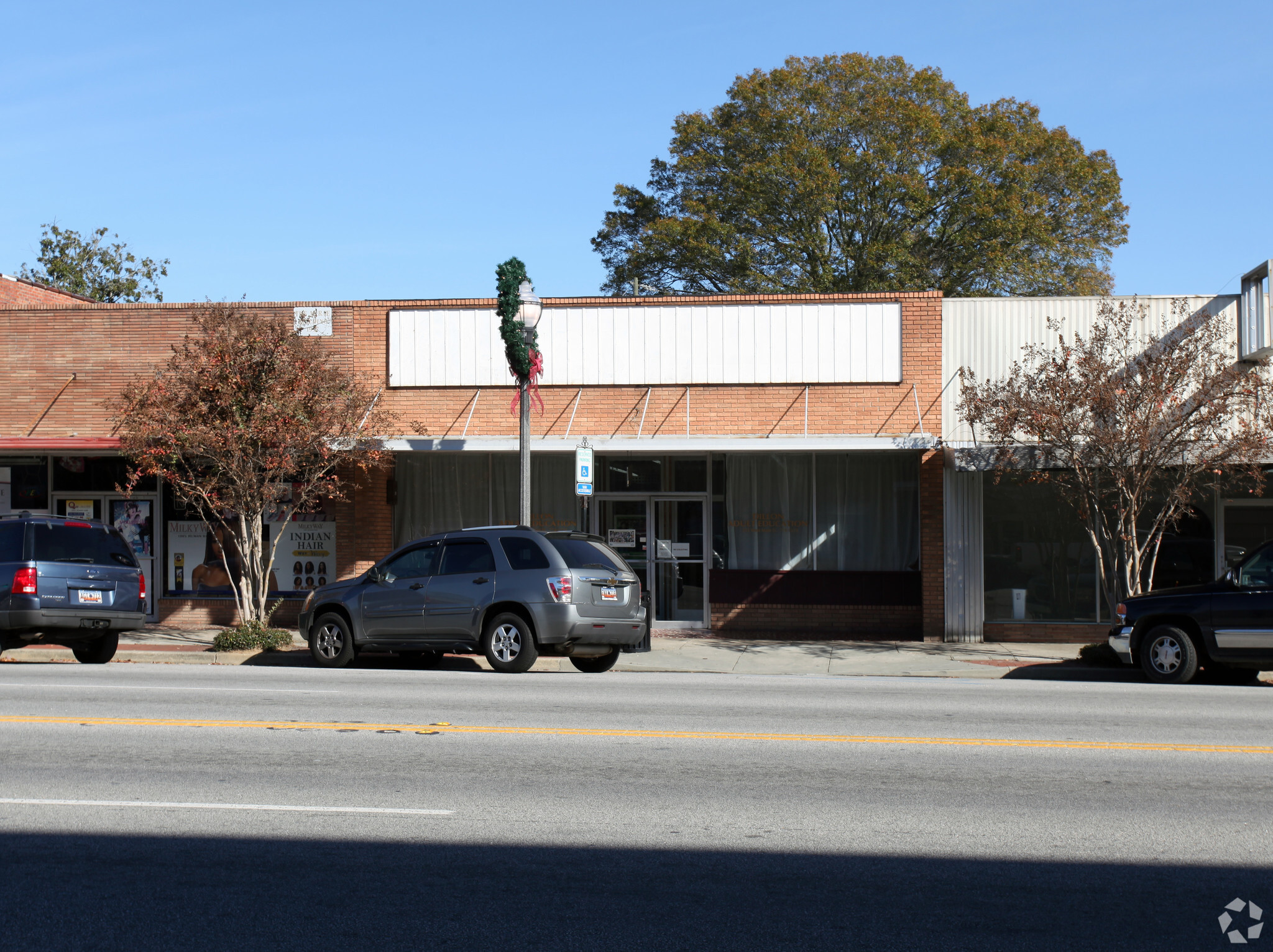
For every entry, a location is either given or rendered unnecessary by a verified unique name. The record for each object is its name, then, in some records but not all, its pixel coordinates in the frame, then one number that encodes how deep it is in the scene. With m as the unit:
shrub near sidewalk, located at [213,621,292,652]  17.22
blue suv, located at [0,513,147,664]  14.69
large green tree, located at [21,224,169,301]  44.44
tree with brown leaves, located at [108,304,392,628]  16.98
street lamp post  16.88
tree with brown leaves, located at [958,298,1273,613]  15.57
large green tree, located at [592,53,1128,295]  34.38
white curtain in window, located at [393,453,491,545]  21.20
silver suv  14.15
